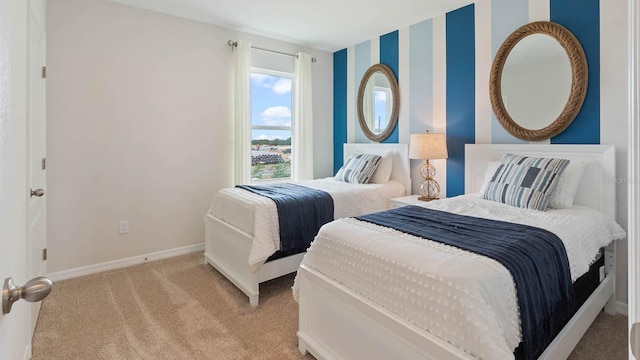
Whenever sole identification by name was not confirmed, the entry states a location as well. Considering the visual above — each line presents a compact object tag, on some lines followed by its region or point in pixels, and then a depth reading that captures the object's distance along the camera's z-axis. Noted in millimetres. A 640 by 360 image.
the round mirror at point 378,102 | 3914
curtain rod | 3756
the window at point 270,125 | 4141
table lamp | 3178
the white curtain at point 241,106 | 3795
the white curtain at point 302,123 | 4316
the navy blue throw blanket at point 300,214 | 2615
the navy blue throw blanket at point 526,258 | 1324
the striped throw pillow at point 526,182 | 2238
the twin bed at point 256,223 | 2496
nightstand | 3138
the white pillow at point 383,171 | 3711
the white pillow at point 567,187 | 2307
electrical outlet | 3238
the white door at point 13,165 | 653
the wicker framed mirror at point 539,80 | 2467
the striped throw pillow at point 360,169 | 3631
